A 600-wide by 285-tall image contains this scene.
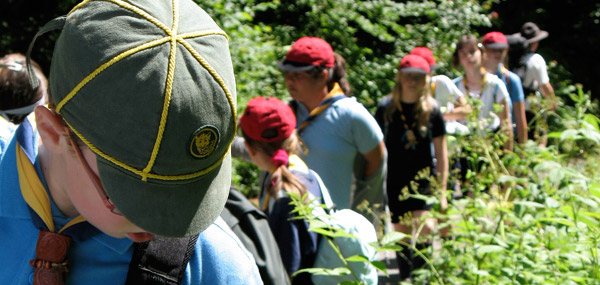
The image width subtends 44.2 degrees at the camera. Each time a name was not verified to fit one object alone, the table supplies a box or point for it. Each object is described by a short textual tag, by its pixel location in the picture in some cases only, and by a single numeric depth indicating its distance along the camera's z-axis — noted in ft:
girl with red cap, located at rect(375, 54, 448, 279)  17.24
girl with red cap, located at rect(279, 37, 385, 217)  14.48
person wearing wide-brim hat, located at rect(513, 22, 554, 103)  26.96
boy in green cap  3.83
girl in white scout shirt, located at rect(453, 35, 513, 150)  19.98
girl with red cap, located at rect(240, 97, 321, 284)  9.98
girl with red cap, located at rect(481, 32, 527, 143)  22.25
